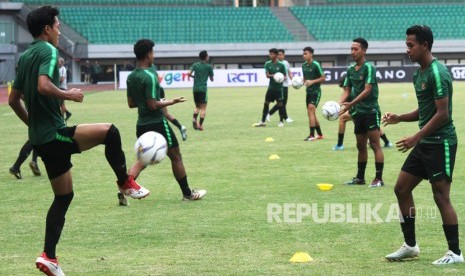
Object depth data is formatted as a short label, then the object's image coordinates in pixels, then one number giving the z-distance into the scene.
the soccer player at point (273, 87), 25.31
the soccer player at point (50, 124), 7.07
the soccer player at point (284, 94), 25.95
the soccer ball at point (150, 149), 8.36
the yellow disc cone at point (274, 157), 16.73
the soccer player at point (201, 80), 25.45
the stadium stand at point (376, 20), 65.19
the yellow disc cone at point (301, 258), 7.81
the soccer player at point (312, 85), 20.44
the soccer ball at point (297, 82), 24.61
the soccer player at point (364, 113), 12.74
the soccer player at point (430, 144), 7.55
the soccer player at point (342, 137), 18.01
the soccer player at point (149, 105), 11.09
